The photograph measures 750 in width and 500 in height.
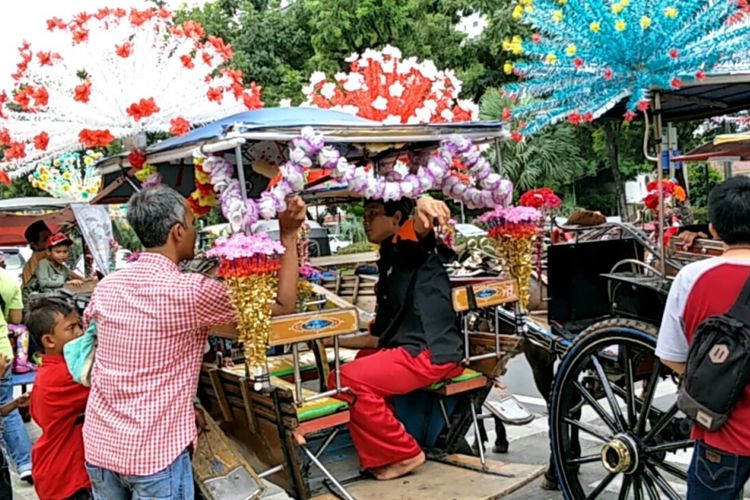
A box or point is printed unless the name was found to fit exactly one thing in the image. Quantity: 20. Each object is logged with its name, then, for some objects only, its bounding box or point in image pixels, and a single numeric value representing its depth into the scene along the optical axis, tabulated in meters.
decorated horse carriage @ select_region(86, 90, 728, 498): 3.45
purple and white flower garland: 3.26
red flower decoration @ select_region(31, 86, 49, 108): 3.90
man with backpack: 2.50
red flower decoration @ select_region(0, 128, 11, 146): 4.01
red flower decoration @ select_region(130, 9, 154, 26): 4.04
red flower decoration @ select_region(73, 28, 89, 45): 3.96
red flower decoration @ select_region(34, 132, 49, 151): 3.97
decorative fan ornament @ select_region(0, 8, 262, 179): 3.98
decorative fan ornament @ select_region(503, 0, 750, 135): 3.36
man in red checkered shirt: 2.69
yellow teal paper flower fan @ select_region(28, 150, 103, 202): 9.36
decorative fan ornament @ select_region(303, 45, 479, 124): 6.21
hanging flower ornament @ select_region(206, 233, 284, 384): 3.00
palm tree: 19.78
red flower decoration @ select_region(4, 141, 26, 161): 4.03
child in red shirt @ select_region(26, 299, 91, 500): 3.14
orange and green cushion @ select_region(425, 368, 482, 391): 4.16
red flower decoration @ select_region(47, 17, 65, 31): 4.02
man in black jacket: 3.94
